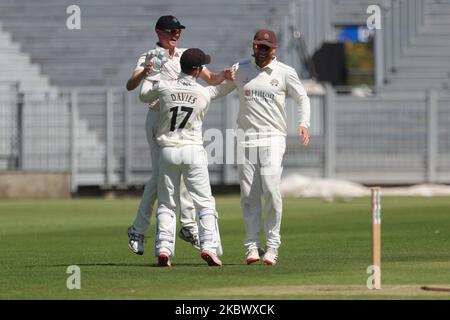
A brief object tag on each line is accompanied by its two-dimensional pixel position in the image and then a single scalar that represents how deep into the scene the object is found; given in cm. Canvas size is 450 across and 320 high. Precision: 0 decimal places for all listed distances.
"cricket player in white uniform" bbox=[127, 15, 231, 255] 1470
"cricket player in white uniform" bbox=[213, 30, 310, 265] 1477
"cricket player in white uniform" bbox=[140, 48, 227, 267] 1445
